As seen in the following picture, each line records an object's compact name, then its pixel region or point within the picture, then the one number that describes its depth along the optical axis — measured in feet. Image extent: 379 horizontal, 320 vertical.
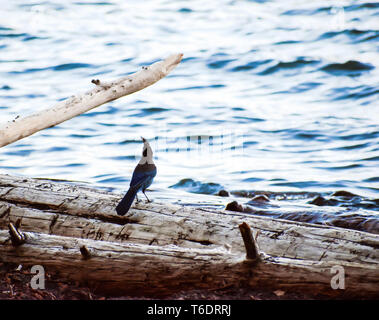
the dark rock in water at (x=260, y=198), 42.88
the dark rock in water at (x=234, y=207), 32.81
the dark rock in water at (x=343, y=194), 44.91
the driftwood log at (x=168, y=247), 19.93
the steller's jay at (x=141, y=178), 24.45
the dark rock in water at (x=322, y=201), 43.45
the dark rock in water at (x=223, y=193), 45.80
